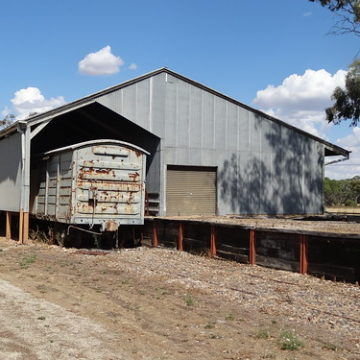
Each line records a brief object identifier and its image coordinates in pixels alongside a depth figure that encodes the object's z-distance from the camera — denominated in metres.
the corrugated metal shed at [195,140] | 19.83
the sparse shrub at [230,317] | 7.62
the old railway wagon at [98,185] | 16.05
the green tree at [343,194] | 67.12
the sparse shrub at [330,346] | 6.20
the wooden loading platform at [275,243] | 10.59
